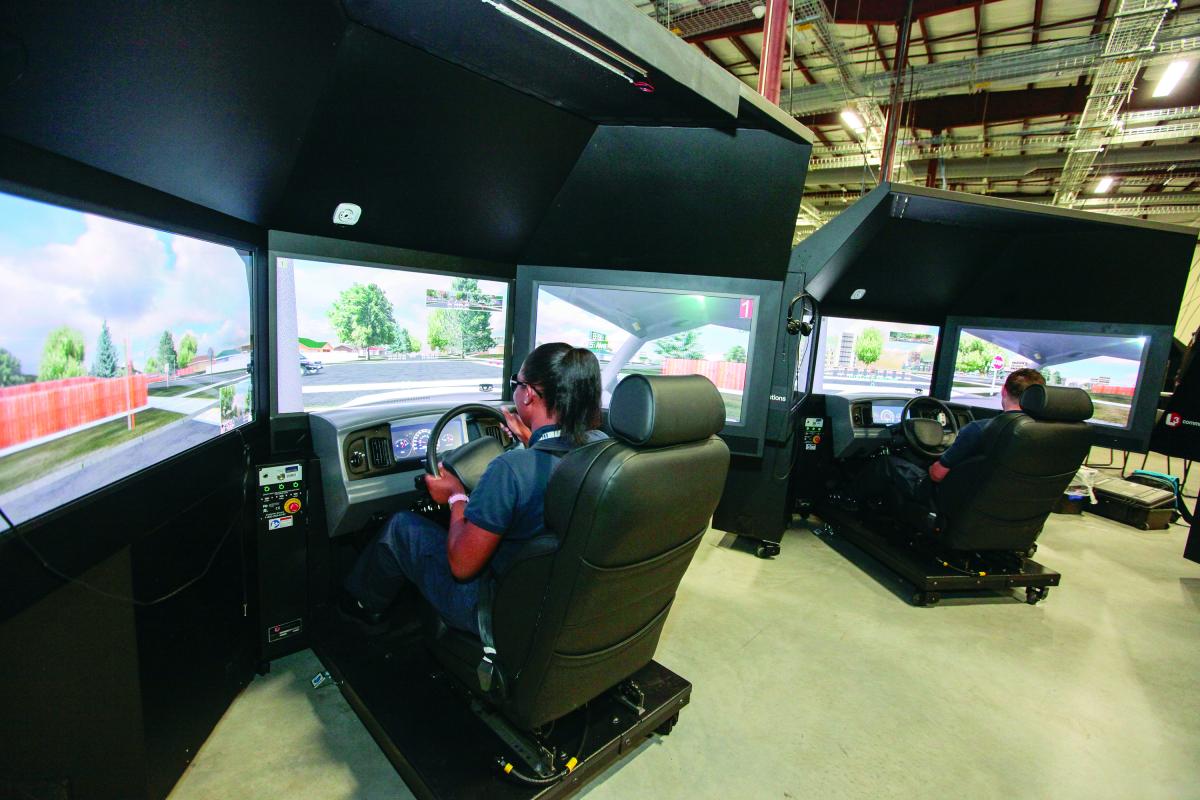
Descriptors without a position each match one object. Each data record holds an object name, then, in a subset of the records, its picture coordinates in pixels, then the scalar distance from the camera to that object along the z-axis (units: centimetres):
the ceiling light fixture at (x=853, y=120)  500
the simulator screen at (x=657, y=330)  281
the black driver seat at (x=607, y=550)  106
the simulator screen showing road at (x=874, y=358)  372
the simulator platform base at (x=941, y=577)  278
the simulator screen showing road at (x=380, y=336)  203
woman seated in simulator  124
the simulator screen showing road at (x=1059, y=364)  369
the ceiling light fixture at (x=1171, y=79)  385
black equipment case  416
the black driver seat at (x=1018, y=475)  241
